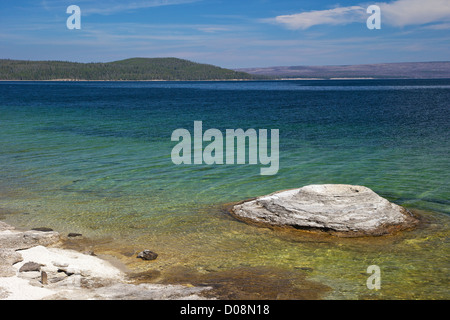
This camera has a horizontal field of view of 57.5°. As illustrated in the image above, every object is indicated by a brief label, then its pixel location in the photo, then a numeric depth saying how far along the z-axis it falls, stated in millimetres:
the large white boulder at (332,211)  12391
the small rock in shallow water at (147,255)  10516
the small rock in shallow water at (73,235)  12211
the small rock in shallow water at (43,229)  12372
